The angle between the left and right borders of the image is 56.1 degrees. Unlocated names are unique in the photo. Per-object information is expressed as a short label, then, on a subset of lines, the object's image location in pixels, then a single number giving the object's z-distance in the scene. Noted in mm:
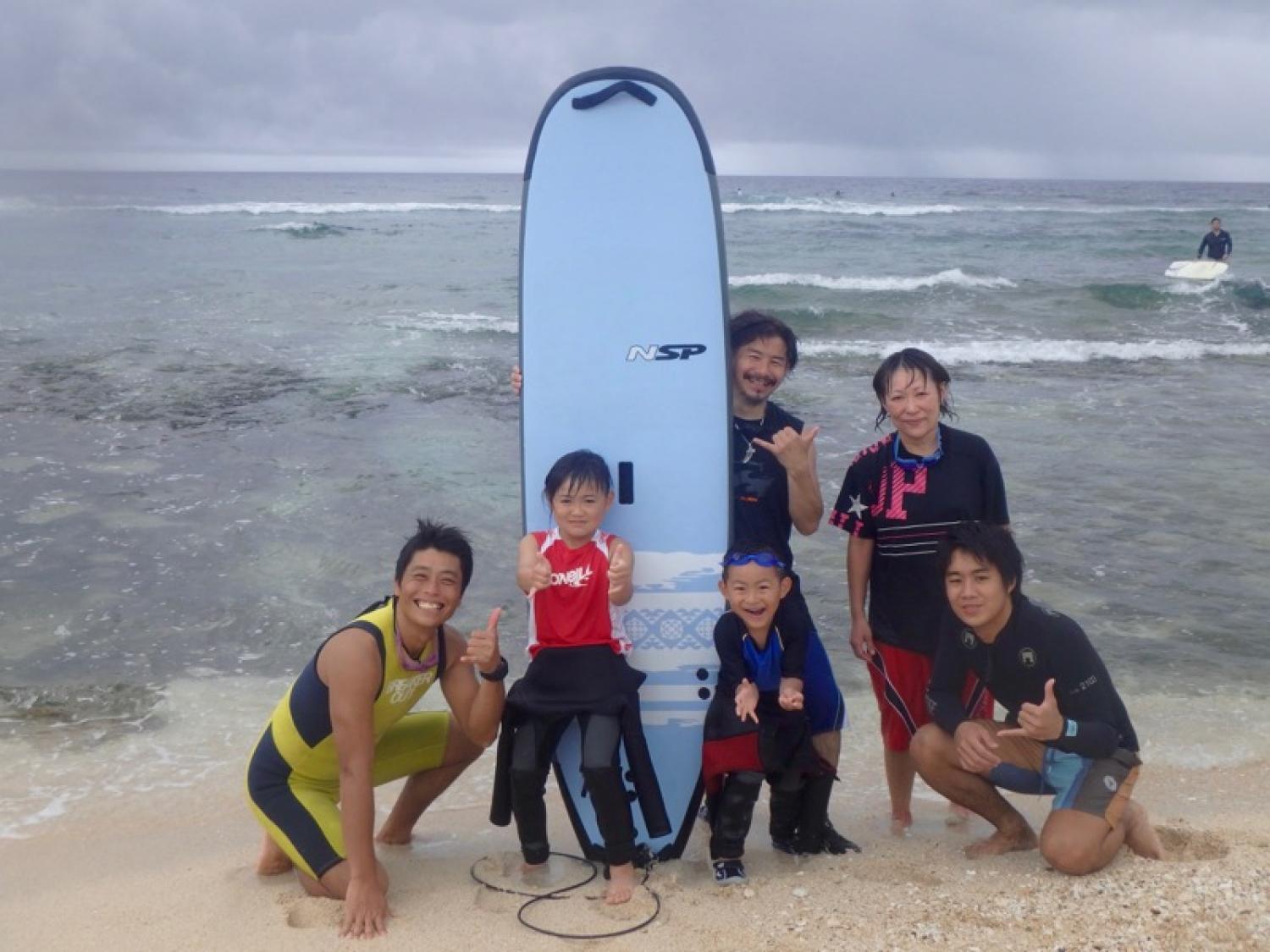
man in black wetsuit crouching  3109
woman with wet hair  3420
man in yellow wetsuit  3057
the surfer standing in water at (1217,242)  23344
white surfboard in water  22672
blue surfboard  3762
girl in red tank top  3252
